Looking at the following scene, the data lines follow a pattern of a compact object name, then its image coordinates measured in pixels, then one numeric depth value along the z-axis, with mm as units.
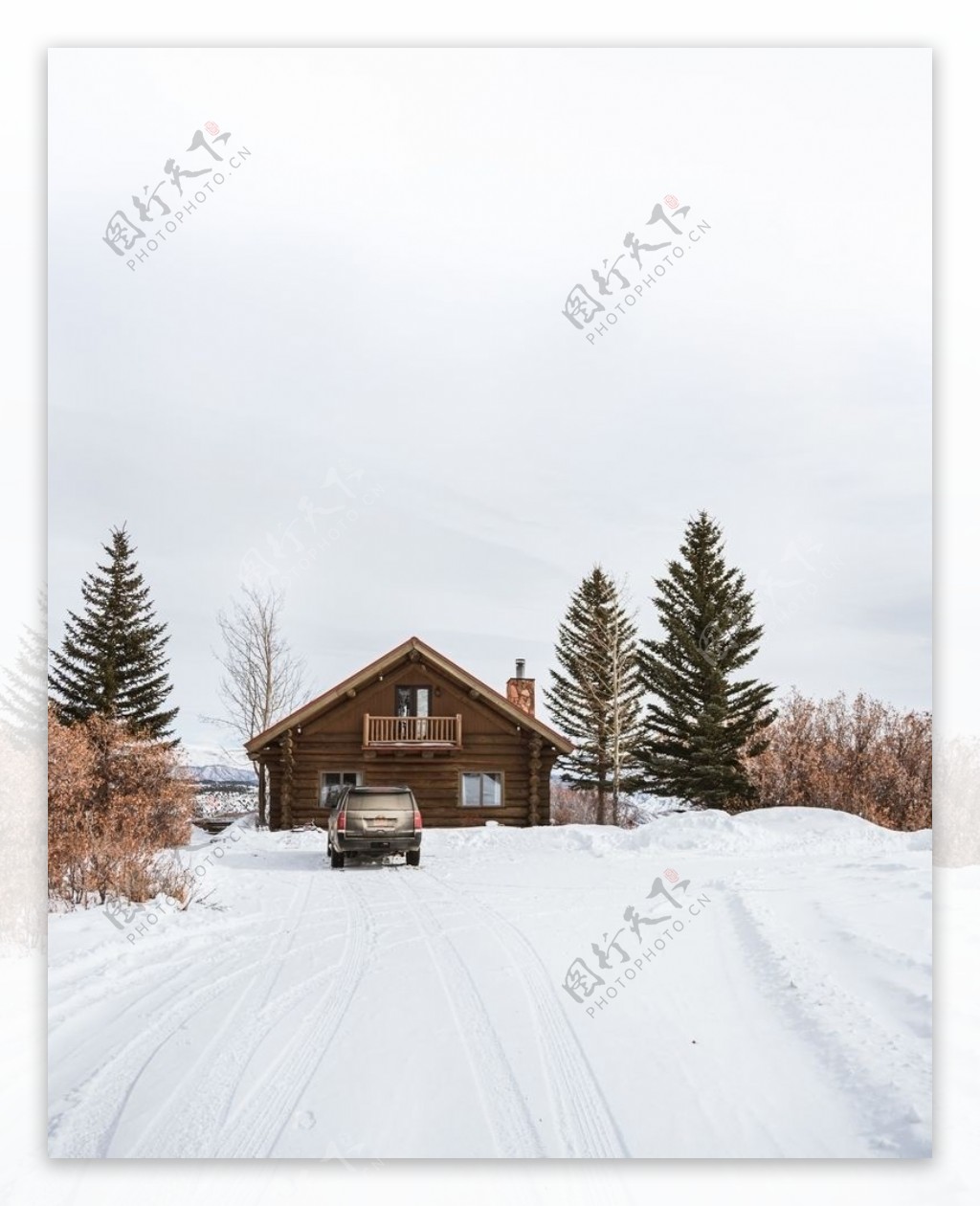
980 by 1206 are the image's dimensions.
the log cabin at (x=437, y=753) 15844
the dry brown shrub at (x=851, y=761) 9258
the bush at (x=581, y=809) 14625
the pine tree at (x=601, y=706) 11023
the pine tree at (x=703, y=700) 10906
